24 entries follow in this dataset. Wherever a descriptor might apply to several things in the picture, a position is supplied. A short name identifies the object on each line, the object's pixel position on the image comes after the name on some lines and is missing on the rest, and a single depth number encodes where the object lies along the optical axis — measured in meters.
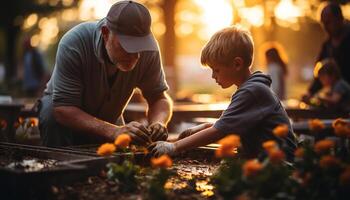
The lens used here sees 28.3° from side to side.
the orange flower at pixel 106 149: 3.27
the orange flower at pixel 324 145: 2.96
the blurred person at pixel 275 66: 14.27
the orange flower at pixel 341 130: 3.13
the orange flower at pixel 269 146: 2.83
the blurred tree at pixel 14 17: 30.73
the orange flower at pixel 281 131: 2.93
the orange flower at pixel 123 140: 3.31
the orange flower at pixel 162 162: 2.97
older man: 4.58
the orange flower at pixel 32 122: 5.31
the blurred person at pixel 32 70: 18.41
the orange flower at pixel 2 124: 5.01
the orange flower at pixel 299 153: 3.00
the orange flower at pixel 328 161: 2.86
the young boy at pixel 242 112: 4.05
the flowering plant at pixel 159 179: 2.91
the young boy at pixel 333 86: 9.04
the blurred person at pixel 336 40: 9.05
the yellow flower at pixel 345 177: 2.72
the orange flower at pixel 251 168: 2.65
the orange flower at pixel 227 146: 2.81
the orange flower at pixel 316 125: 3.21
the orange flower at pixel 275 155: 2.76
